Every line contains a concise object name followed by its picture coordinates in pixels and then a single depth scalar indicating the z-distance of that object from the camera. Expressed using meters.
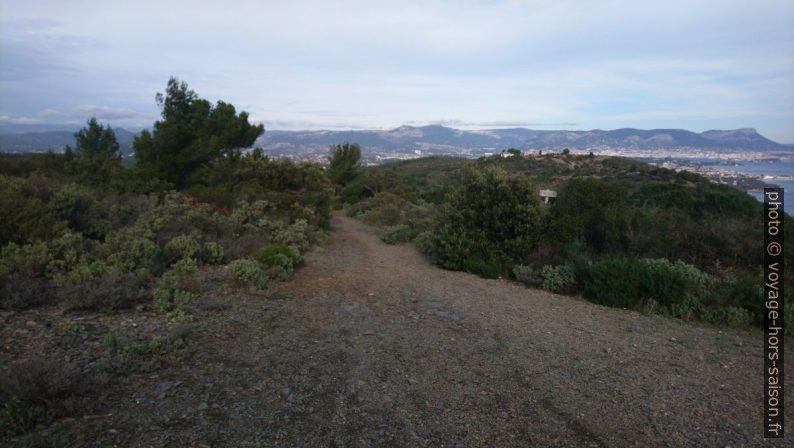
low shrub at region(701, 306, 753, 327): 6.58
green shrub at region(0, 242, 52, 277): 5.95
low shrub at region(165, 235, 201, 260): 8.16
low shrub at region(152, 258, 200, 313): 5.84
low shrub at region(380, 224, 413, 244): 14.82
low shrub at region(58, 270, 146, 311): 5.41
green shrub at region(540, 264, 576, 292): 8.31
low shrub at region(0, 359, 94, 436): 3.02
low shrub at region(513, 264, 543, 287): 8.77
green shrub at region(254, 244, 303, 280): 8.23
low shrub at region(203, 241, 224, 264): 8.66
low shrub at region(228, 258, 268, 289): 7.36
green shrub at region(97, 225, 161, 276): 6.91
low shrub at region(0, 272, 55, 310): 5.23
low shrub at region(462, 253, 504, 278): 9.57
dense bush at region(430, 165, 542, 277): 10.04
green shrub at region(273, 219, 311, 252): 11.57
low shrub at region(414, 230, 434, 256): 11.47
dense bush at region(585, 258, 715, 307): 7.34
